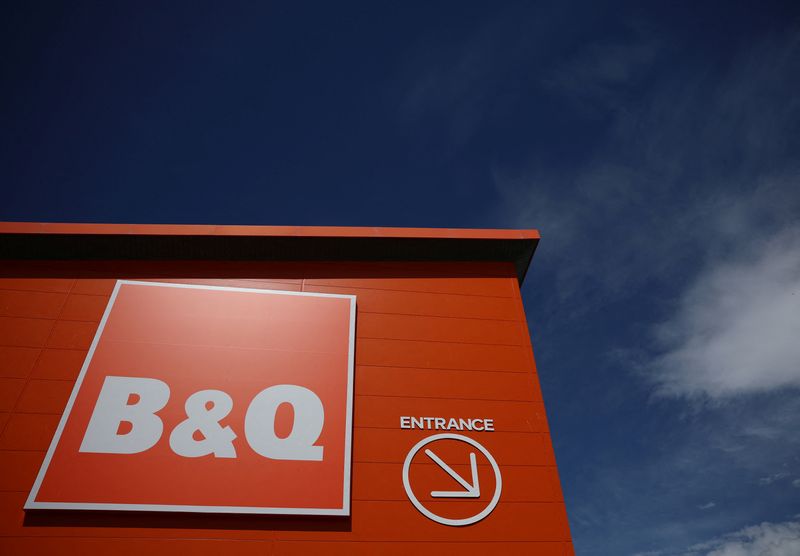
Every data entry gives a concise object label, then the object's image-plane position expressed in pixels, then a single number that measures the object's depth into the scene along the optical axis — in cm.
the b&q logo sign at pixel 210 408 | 526
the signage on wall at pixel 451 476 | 554
